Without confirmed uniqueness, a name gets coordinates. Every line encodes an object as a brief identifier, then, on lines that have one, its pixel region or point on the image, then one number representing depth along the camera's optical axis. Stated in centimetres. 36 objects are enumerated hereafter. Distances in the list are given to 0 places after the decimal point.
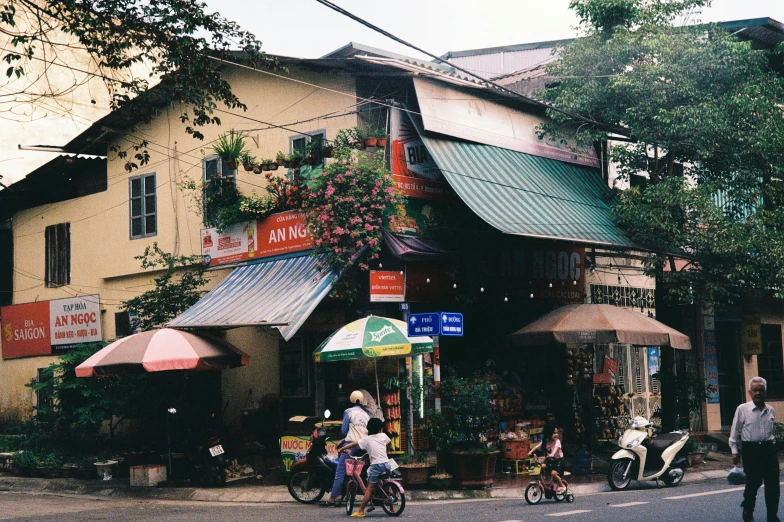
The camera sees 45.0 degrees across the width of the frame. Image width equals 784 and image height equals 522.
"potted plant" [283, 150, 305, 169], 1706
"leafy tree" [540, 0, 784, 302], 1828
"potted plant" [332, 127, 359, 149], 1670
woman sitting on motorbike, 1341
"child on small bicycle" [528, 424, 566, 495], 1301
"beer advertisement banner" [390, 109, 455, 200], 1673
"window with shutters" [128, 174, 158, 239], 2050
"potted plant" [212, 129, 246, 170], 1759
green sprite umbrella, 1422
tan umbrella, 1641
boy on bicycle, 1158
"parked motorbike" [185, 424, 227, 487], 1531
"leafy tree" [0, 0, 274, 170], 1166
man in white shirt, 932
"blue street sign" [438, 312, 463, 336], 1407
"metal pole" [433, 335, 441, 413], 1567
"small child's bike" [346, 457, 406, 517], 1153
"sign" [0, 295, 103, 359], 2159
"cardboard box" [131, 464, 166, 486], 1615
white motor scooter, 1469
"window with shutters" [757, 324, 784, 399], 2527
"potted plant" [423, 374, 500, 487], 1467
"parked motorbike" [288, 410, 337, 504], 1320
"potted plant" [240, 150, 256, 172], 1759
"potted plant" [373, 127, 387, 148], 1642
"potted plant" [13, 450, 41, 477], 1806
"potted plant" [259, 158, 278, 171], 1728
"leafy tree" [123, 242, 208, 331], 1866
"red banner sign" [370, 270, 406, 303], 1584
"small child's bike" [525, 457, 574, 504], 1287
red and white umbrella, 1495
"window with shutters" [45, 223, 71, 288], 2222
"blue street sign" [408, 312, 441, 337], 1407
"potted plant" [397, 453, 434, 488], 1446
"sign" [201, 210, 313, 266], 1706
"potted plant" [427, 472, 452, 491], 1445
